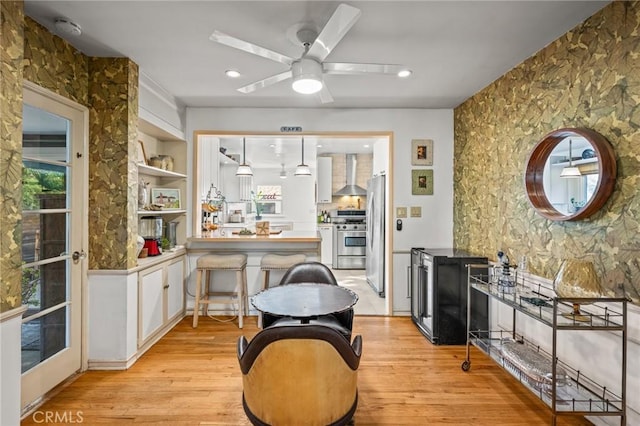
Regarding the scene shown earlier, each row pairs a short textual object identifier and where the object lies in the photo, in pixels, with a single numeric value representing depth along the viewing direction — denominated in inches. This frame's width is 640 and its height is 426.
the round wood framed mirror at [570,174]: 74.1
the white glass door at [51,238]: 85.5
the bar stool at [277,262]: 143.9
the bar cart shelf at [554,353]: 69.0
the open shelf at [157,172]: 122.1
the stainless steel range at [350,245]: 272.8
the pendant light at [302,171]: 250.0
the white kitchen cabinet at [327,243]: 287.6
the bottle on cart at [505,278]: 93.8
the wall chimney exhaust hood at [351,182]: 289.0
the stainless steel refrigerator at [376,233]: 188.4
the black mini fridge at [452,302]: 125.8
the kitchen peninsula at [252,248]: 153.5
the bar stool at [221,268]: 140.9
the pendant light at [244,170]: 243.6
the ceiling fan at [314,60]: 66.6
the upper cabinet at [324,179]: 291.7
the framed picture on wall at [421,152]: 156.9
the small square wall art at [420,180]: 157.2
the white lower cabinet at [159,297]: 114.9
